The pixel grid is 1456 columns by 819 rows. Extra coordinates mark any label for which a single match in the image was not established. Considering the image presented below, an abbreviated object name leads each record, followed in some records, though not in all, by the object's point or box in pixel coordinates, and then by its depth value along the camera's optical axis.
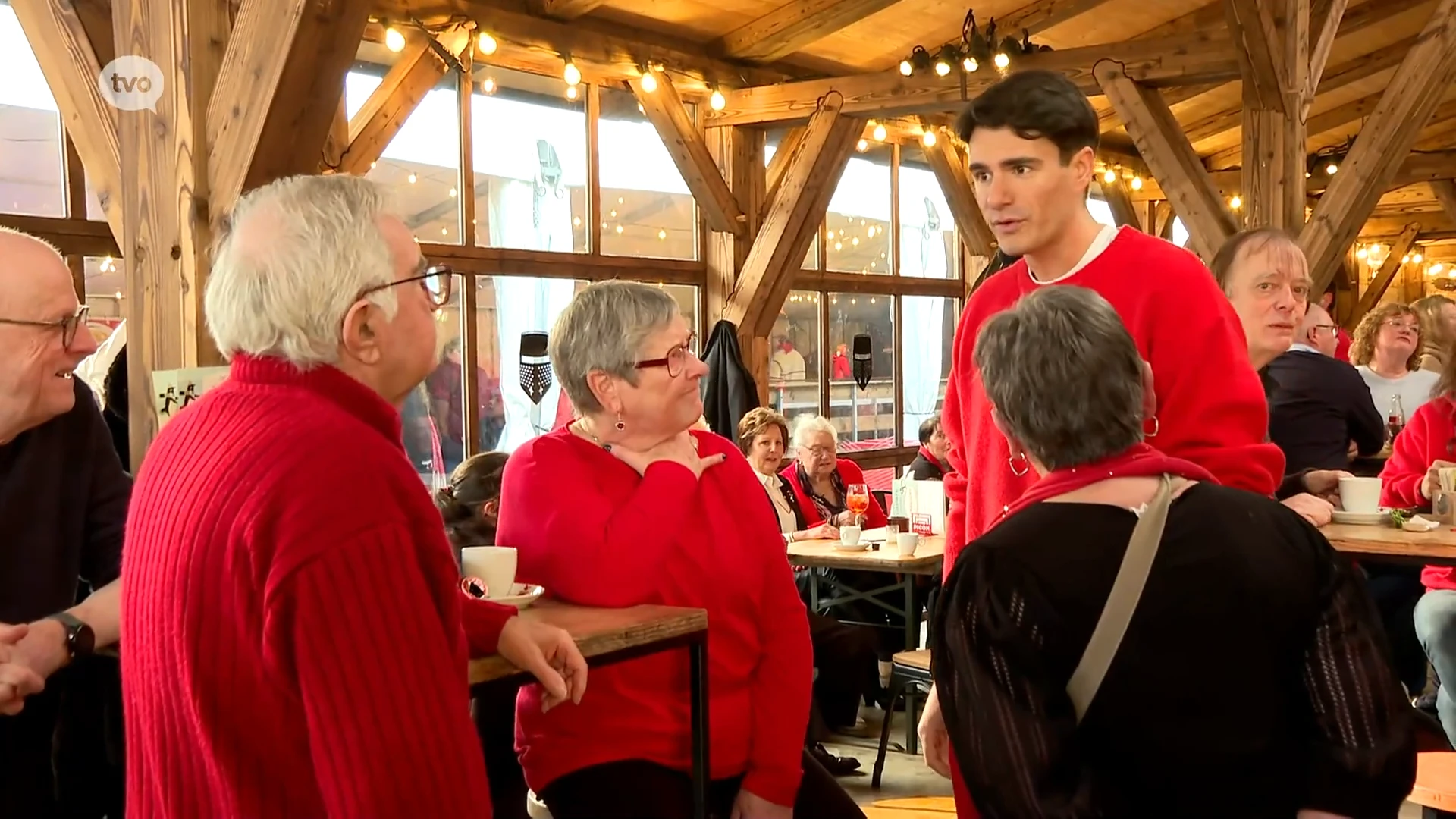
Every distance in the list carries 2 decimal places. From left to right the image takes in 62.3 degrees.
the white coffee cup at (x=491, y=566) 1.88
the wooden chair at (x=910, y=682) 3.95
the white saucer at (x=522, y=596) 1.88
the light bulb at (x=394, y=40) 5.68
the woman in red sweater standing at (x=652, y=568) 1.95
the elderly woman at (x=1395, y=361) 5.43
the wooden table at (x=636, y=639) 1.72
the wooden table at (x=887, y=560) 4.52
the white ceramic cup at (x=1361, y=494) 3.13
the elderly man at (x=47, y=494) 1.81
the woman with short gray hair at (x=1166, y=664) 1.37
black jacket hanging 6.89
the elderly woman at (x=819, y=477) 5.55
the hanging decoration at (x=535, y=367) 6.72
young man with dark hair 1.83
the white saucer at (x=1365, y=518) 3.11
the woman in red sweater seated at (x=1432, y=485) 3.28
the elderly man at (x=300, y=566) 1.17
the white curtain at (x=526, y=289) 6.86
